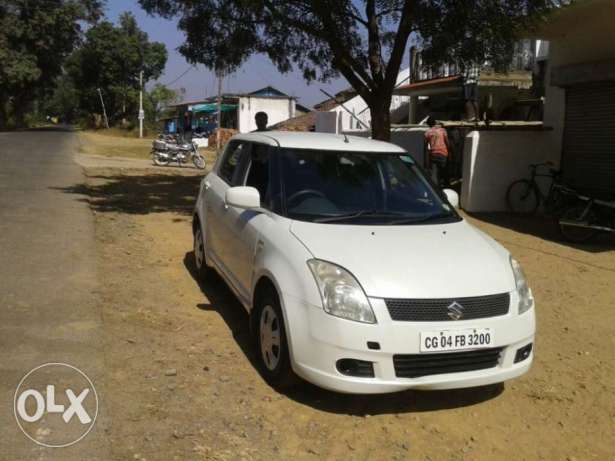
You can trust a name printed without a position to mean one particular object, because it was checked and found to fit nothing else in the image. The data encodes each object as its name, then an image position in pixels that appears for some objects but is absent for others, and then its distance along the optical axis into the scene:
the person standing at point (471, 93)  17.73
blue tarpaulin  50.75
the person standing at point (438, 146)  13.36
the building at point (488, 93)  18.55
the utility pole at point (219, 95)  28.12
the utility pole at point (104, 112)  63.02
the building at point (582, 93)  10.52
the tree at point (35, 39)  47.78
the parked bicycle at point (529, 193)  11.66
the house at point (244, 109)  49.34
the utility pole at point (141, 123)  49.76
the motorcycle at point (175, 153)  23.50
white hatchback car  3.65
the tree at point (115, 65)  60.38
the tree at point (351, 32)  9.37
